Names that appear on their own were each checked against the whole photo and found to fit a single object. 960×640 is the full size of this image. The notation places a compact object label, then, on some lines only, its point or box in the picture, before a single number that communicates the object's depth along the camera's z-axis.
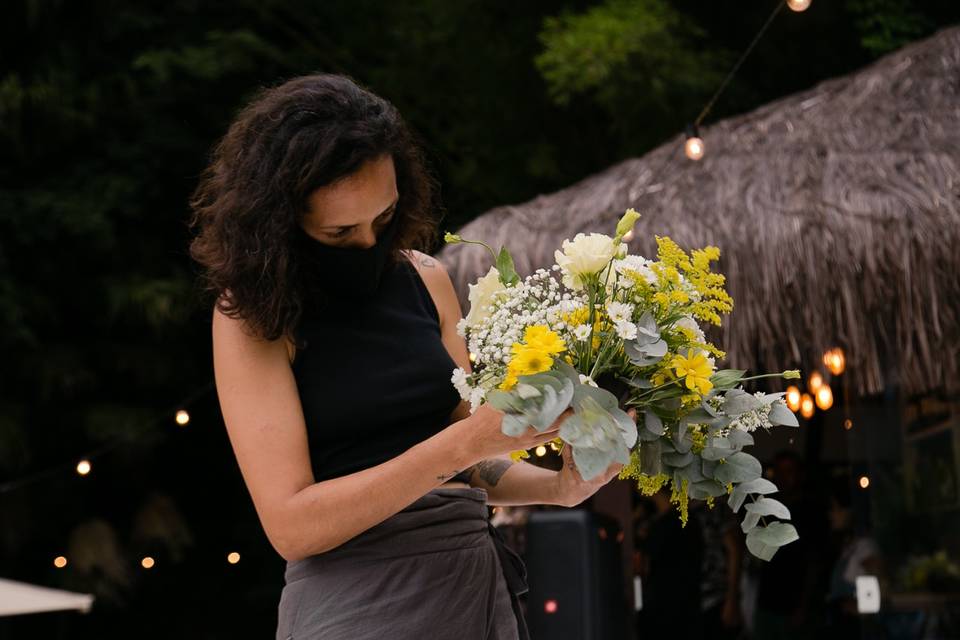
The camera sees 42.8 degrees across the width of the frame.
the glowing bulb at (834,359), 4.39
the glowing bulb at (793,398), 5.14
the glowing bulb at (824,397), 5.41
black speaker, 4.41
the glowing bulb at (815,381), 4.97
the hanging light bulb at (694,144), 4.77
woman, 1.42
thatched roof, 4.23
